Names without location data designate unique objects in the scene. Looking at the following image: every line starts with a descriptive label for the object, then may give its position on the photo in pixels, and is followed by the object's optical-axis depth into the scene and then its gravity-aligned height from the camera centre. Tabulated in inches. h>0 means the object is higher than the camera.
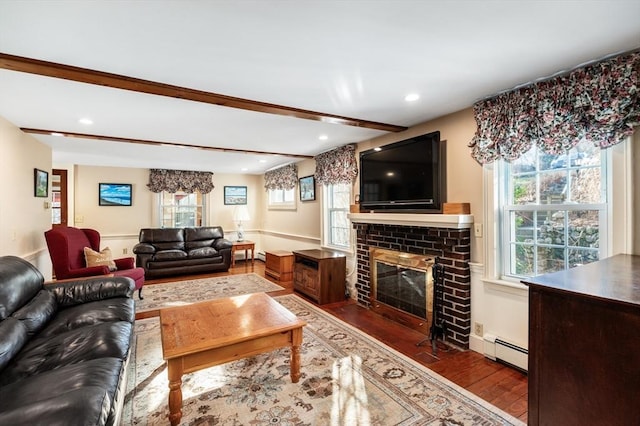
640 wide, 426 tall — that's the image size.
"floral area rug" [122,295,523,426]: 71.3 -48.0
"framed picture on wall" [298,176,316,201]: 207.9 +18.3
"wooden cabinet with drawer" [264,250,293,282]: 206.4 -36.0
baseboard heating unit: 91.6 -44.3
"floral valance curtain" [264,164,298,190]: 230.8 +29.9
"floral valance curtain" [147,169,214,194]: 257.8 +30.0
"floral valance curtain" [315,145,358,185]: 164.1 +27.6
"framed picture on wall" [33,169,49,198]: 146.9 +16.6
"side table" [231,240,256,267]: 258.2 -28.8
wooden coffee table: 70.6 -31.5
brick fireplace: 108.2 -13.8
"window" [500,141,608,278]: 81.4 +0.4
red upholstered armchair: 139.7 -21.1
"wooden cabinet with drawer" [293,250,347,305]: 158.6 -34.0
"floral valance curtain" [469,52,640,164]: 69.7 +26.8
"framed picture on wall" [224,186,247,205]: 294.4 +19.2
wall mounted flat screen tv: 117.3 +16.1
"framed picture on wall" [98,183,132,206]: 244.8 +17.5
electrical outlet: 104.5 -40.7
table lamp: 281.3 -1.7
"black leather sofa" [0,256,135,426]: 46.0 -29.8
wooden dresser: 40.8 -20.3
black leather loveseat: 216.2 -27.8
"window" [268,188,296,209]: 244.8 +13.5
